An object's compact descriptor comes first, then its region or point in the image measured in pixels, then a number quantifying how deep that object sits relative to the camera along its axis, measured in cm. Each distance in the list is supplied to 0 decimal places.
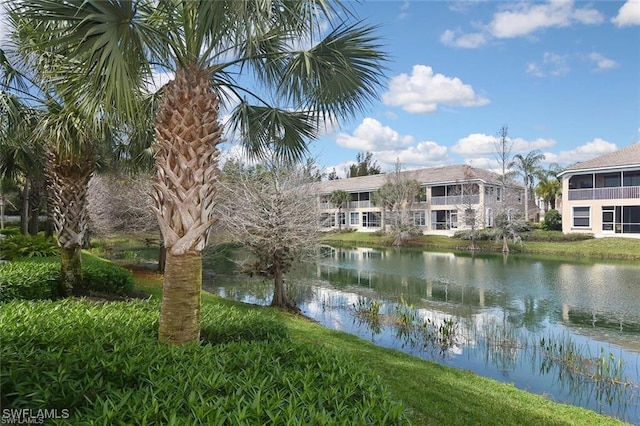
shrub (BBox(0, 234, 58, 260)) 1296
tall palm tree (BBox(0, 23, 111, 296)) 779
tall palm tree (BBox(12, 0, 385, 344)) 390
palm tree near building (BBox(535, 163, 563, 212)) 4366
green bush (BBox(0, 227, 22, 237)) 2273
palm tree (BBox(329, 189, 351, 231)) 4456
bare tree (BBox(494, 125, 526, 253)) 3039
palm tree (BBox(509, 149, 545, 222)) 3625
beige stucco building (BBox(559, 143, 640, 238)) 2939
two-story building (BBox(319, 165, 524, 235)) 3525
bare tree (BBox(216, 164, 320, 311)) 1254
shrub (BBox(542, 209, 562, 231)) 3400
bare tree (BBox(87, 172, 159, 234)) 2056
